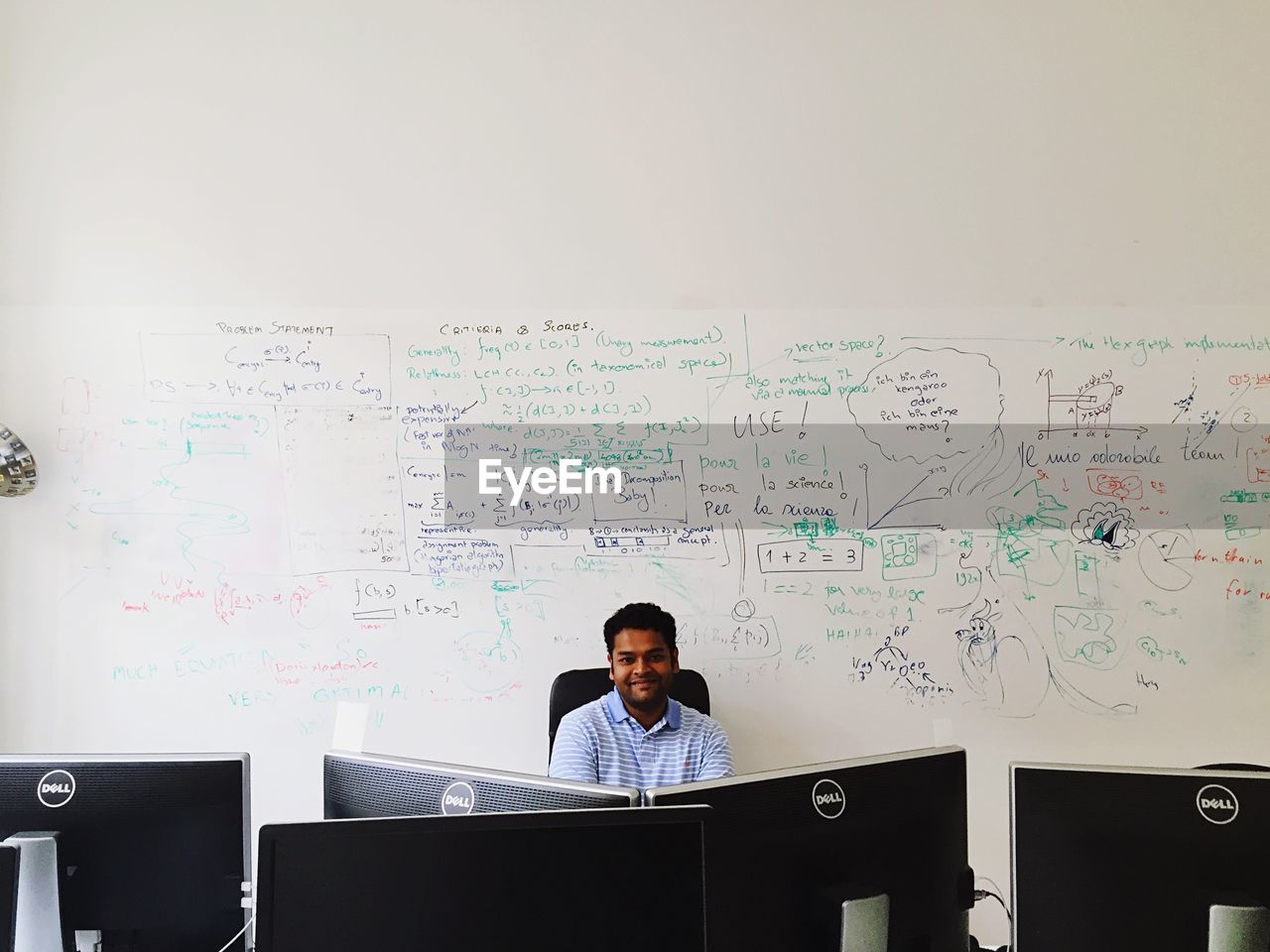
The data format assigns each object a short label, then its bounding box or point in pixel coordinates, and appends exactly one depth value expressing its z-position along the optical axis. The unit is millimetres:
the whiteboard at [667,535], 3111
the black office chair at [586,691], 2785
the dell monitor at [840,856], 1345
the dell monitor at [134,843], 1479
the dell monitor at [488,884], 1080
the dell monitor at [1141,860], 1395
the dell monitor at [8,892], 1130
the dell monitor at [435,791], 1398
